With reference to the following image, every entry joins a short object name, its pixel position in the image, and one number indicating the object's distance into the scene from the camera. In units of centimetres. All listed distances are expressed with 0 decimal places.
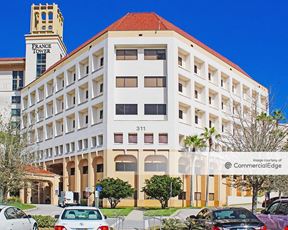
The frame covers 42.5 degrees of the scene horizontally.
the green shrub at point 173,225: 1720
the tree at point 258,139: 2322
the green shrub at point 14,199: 4114
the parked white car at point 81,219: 1278
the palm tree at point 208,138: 4527
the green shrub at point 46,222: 1862
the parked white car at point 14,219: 1241
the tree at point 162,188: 3860
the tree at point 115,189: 3964
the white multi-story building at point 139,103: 4334
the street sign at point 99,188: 3926
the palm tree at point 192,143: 4386
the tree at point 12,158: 2283
